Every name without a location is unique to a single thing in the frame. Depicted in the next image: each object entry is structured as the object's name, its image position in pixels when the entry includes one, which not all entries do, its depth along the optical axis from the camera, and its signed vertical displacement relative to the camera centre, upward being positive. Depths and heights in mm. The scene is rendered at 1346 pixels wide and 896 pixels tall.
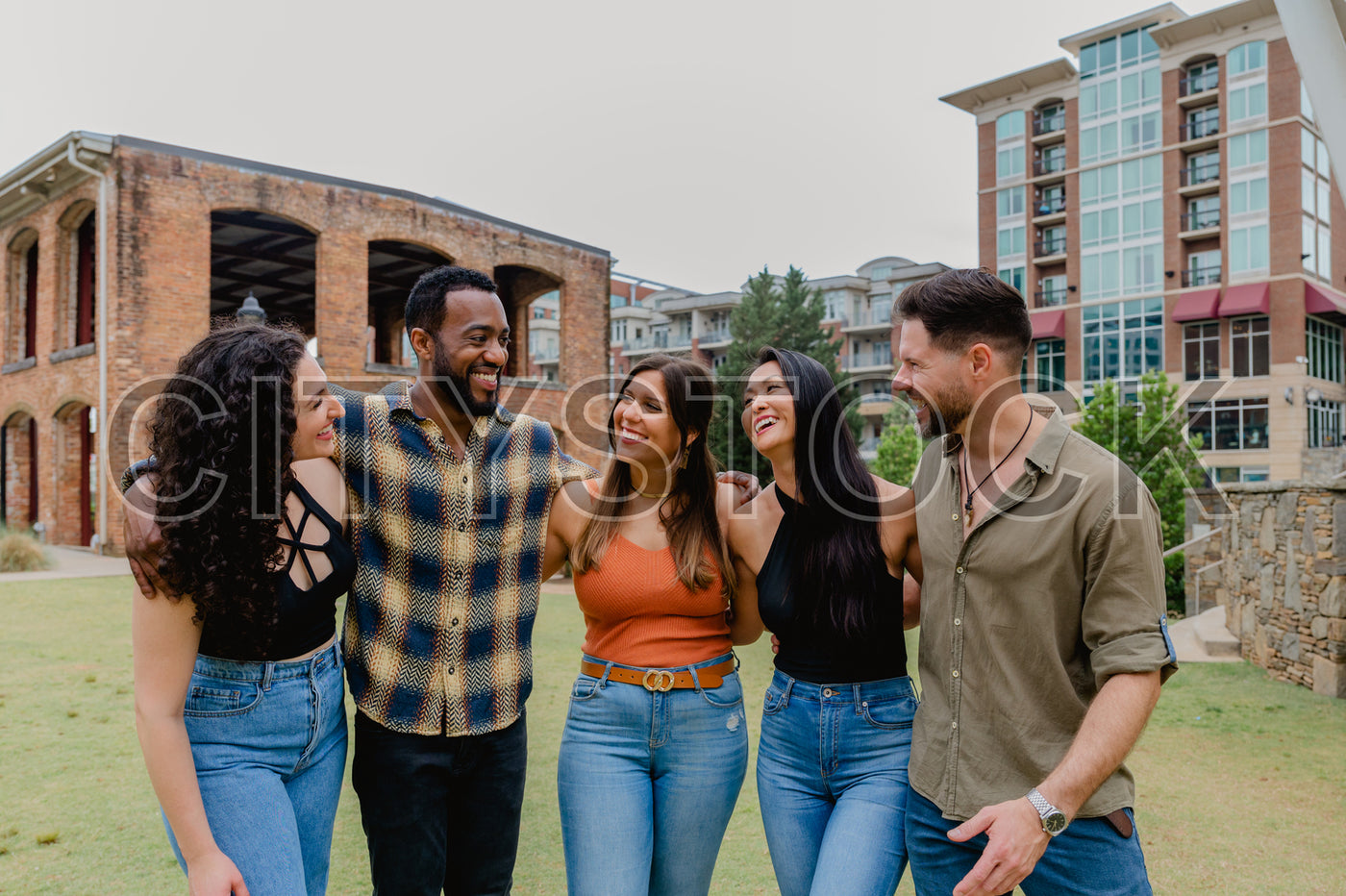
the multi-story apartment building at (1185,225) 35969 +9579
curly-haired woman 2041 -416
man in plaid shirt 2617 -473
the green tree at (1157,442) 17484 +78
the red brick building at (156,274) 16328 +3735
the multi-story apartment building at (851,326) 57500 +8012
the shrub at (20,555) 14523 -1674
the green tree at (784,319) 37844 +5486
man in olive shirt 1968 -417
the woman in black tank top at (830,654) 2529 -615
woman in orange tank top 2711 -758
